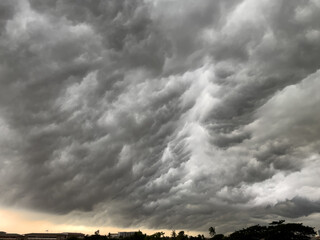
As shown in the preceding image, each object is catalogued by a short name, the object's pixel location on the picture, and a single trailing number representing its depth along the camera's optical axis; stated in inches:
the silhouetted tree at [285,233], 4077.3
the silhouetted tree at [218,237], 6456.2
